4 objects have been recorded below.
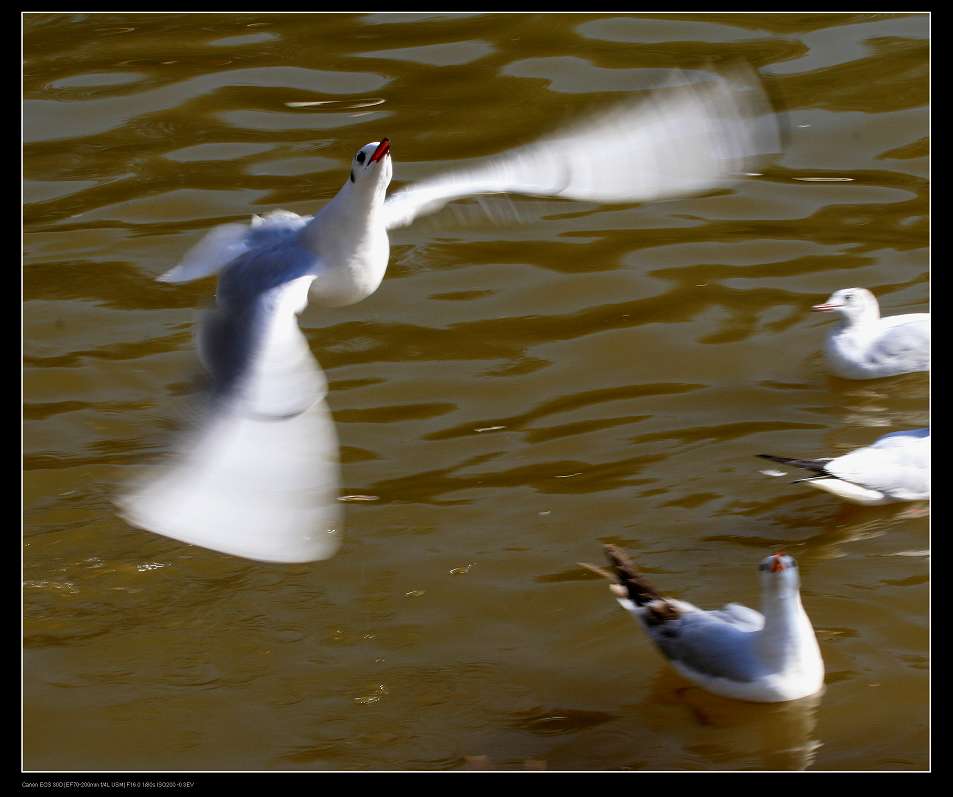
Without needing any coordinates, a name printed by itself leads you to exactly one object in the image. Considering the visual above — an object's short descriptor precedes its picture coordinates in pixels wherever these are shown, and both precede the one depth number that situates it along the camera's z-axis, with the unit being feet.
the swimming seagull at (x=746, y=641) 29.99
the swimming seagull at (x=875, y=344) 42.55
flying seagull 23.47
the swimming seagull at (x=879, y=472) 36.06
